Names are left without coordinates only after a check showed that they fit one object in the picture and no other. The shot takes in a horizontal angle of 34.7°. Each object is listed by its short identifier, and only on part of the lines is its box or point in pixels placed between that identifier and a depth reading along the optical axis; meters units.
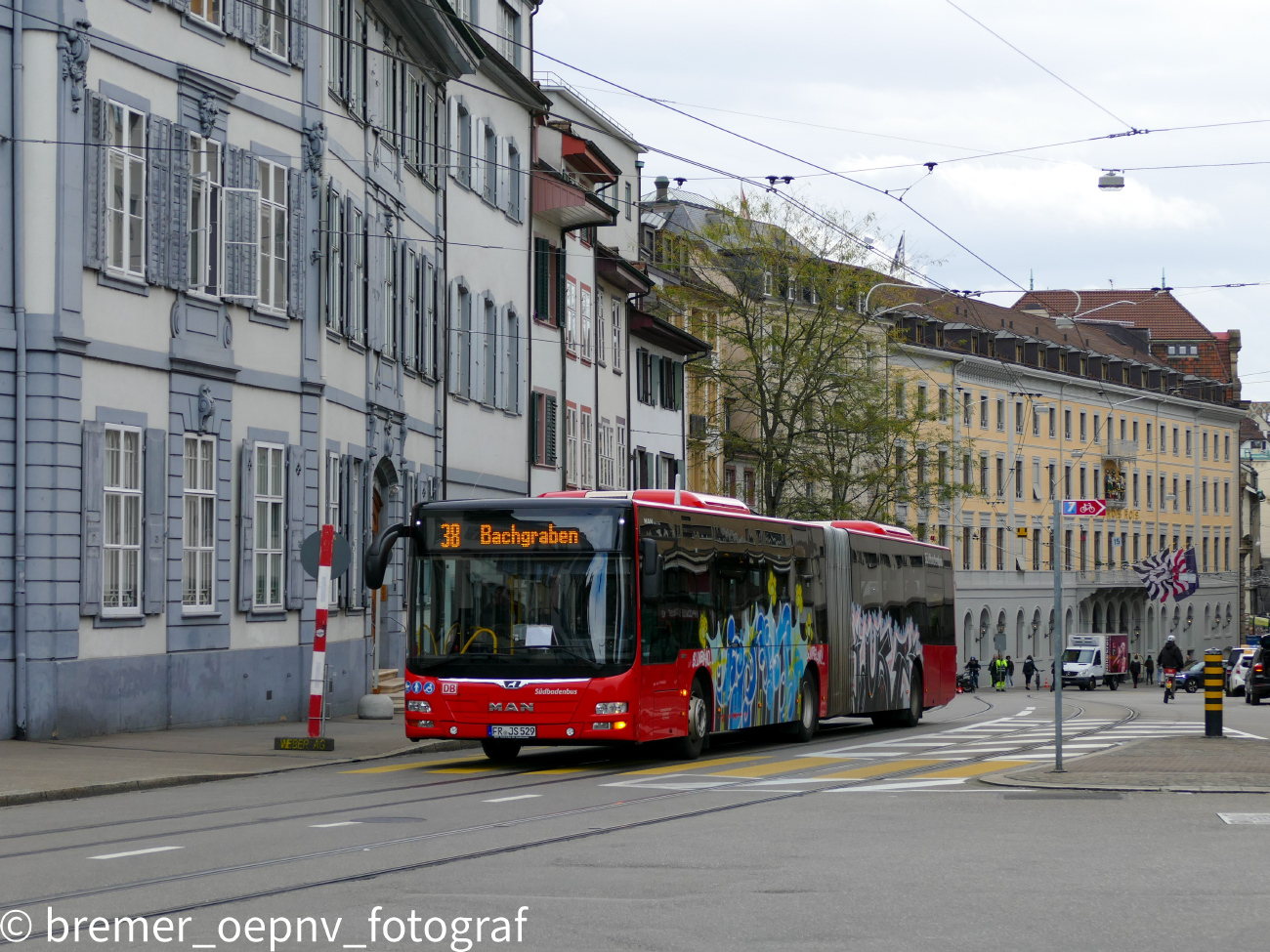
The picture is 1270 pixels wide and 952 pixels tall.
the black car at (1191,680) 77.44
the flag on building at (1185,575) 69.32
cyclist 51.66
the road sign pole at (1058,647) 19.12
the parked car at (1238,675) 63.28
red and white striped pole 22.80
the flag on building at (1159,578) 68.62
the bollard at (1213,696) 25.47
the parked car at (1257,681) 50.22
